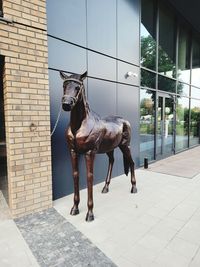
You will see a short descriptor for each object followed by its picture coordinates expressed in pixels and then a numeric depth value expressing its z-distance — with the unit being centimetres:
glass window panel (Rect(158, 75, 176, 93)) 618
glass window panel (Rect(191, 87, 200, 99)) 854
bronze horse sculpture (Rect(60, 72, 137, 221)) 224
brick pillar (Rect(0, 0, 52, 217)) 244
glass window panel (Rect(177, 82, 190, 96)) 745
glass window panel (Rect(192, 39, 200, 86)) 854
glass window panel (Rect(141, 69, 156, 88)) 538
